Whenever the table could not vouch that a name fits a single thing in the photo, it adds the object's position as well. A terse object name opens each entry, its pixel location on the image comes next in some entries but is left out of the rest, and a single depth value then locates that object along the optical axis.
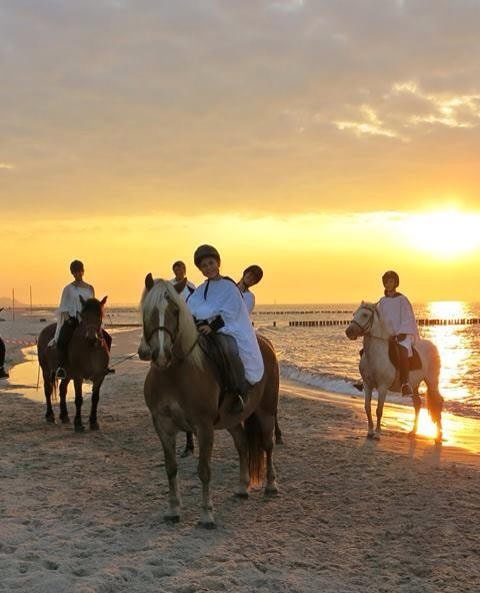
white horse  10.60
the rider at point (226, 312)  6.15
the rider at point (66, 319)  10.89
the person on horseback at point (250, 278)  9.11
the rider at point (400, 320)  10.92
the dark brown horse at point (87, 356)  10.48
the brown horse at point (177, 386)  5.29
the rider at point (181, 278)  8.42
